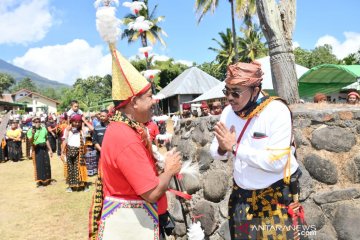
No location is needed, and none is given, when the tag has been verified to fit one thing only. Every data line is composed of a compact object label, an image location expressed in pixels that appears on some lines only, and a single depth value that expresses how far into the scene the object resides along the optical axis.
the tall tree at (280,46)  5.89
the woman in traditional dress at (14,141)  17.67
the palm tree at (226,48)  43.22
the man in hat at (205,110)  9.05
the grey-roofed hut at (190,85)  31.07
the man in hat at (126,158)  2.19
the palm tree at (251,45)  43.88
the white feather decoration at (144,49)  3.28
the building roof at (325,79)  13.65
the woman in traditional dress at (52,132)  16.78
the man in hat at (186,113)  13.04
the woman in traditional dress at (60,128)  13.29
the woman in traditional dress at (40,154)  10.37
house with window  79.94
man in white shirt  2.47
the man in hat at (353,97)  6.95
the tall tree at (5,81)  87.62
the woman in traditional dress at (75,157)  9.16
